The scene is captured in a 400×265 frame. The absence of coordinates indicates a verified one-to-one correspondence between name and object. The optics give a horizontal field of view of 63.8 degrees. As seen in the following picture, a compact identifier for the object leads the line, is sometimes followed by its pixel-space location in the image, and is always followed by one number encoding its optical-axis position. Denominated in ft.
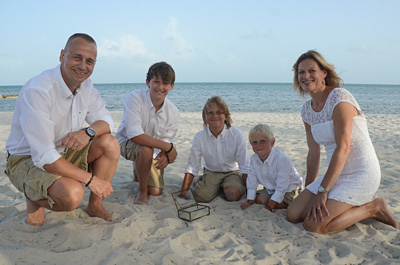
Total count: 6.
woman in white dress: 9.06
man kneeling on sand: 8.02
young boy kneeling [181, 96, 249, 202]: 12.07
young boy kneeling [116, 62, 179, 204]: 11.68
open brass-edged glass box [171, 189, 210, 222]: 9.78
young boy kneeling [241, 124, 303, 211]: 10.90
